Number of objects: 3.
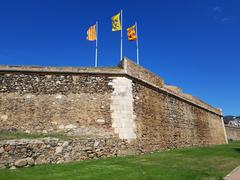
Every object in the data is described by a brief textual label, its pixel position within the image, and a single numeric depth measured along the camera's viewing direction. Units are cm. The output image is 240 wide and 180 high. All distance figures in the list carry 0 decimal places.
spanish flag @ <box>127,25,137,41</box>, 1897
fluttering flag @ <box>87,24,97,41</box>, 1844
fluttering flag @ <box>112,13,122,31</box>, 1833
